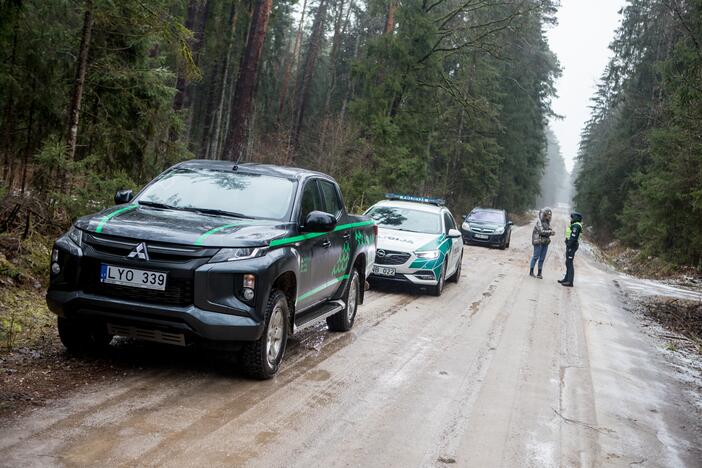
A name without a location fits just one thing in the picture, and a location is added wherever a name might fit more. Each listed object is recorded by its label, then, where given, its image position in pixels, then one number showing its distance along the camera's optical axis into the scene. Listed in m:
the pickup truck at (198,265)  5.25
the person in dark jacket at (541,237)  18.23
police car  12.09
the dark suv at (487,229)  27.88
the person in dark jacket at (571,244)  17.05
